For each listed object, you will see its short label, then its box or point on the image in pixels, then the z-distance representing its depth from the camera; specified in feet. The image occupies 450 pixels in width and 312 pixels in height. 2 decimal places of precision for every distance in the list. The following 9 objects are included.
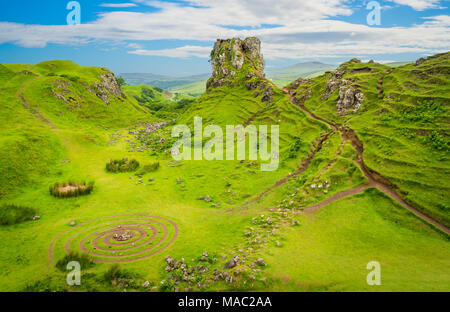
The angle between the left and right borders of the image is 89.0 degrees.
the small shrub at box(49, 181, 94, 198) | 154.10
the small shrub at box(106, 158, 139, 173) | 207.62
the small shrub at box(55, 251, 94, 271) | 95.73
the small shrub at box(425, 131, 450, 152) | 134.62
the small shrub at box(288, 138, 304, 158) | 199.82
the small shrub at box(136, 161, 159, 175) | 207.45
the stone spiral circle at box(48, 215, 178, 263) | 107.44
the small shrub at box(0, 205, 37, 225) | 121.80
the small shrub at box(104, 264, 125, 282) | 90.79
